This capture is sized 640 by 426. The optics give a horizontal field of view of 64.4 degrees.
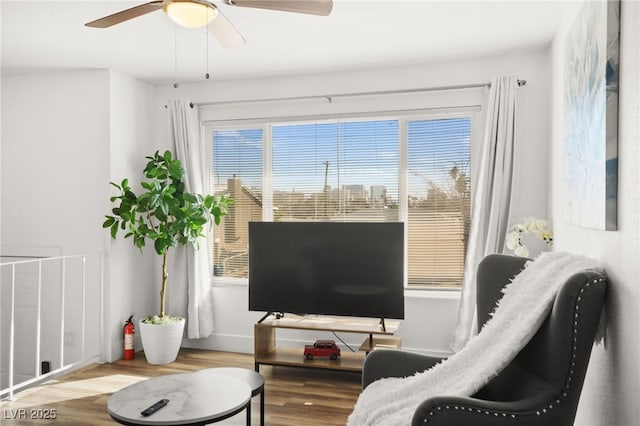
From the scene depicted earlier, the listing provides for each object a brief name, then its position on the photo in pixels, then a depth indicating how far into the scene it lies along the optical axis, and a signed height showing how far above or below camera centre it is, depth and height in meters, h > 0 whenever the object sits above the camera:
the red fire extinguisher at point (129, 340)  4.48 -1.12
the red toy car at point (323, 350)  4.01 -1.07
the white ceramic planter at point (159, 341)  4.28 -1.07
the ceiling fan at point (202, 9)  2.23 +0.95
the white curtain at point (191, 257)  4.66 -0.39
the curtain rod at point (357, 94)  4.04 +1.05
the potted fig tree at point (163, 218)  4.22 -0.03
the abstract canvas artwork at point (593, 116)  1.74 +0.41
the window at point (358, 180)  4.25 +0.33
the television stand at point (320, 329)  3.84 -0.98
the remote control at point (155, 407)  2.08 -0.81
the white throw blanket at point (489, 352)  1.73 -0.50
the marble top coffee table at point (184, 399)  2.06 -0.82
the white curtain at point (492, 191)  3.87 +0.20
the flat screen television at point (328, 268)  3.85 -0.41
